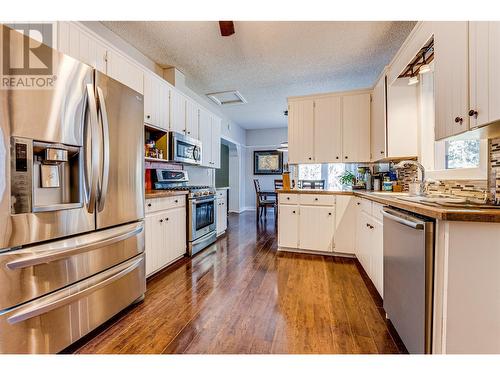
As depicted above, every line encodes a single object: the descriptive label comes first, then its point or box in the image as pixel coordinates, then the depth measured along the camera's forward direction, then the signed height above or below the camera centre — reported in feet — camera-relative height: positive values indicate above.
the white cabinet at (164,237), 7.89 -1.99
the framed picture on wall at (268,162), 25.09 +2.30
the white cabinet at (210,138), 13.58 +2.80
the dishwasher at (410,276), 3.74 -1.72
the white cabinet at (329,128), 11.05 +2.66
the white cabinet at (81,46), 6.05 +3.85
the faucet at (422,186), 7.06 -0.12
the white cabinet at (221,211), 14.02 -1.75
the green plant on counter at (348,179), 12.30 +0.19
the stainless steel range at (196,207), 10.44 -1.14
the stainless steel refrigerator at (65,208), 3.83 -0.45
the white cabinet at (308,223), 10.38 -1.83
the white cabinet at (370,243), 6.57 -1.98
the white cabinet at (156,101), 9.02 +3.40
